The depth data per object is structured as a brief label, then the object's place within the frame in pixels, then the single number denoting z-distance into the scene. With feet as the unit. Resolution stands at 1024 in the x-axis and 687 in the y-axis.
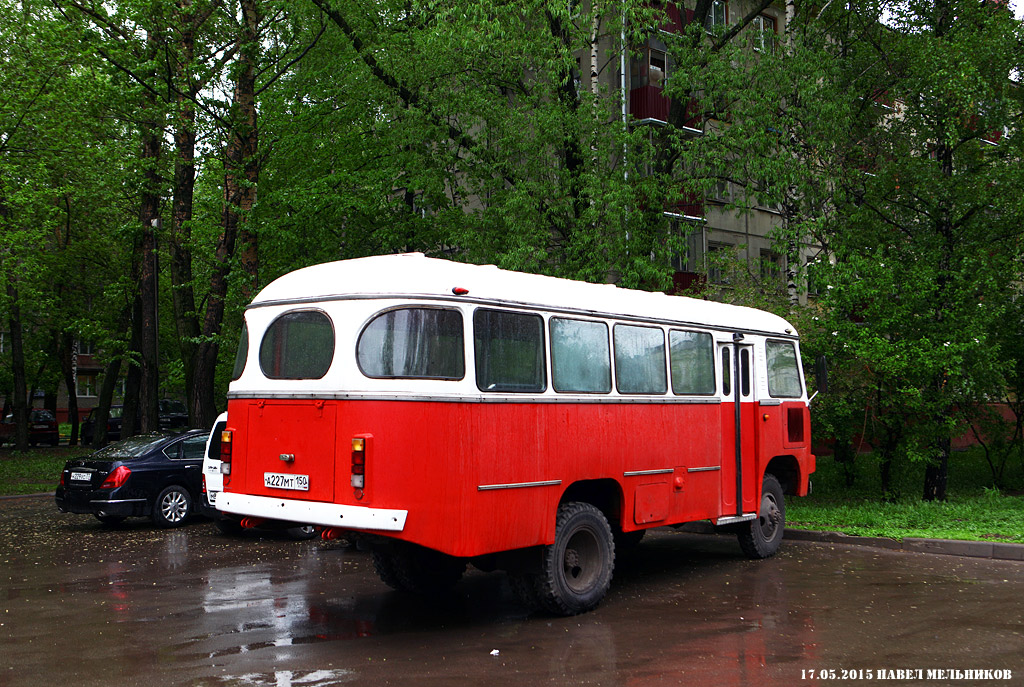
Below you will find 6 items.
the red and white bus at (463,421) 25.38
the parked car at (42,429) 136.98
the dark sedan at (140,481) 51.80
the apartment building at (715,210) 63.72
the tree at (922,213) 53.98
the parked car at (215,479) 46.70
